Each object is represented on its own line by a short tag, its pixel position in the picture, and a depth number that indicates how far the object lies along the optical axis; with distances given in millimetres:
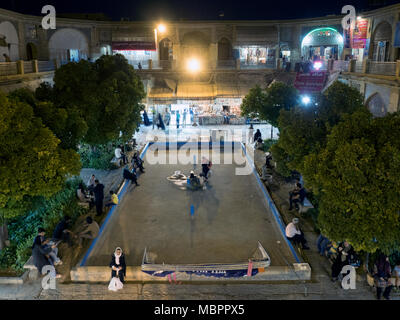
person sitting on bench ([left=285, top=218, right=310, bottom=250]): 10008
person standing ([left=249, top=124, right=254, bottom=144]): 22483
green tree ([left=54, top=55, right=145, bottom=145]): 13992
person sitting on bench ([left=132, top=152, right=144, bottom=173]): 16484
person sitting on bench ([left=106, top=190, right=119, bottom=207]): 12445
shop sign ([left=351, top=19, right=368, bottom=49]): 21078
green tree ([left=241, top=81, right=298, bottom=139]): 17078
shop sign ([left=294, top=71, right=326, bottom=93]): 19794
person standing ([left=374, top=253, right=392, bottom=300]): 8102
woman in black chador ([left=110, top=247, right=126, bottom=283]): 8547
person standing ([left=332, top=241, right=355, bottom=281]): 8680
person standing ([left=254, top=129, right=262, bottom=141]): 20819
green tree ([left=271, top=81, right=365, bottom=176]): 10336
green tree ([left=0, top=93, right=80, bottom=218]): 8578
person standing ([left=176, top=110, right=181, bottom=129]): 25872
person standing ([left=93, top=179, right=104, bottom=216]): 11914
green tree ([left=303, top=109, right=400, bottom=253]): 7281
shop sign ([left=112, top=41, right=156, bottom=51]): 26984
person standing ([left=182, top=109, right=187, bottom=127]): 27806
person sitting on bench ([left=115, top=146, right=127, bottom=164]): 17859
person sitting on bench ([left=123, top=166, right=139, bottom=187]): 14526
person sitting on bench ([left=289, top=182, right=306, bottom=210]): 12211
